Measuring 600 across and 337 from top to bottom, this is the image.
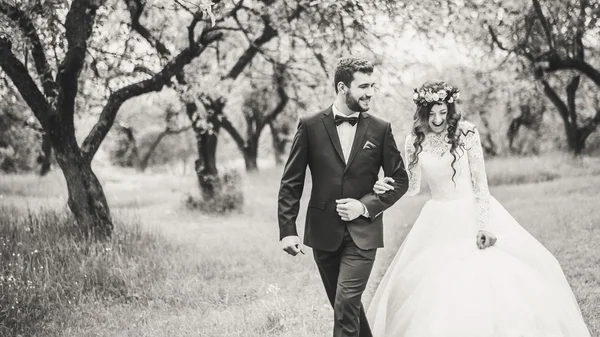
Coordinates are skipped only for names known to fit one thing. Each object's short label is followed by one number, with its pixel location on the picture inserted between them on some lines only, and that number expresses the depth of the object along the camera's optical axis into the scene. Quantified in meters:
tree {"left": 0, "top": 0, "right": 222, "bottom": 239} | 8.70
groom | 4.29
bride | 4.46
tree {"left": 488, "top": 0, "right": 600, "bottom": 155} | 15.06
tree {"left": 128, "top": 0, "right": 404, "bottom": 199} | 9.52
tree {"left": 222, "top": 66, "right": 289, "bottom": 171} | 25.95
